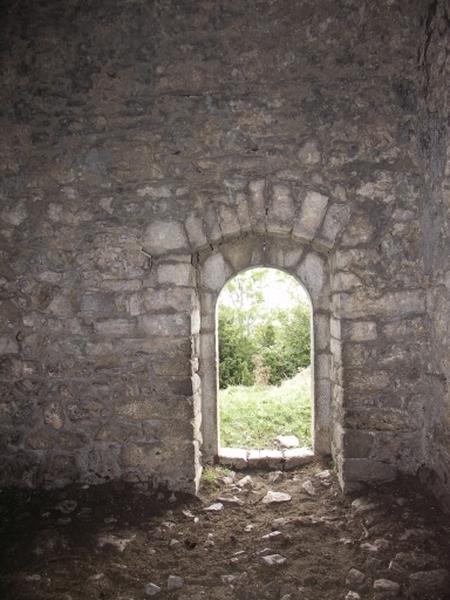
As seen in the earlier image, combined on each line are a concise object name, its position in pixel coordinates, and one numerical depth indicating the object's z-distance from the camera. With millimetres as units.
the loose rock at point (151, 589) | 2305
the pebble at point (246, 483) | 3541
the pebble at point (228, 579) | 2397
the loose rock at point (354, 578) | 2311
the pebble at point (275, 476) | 3626
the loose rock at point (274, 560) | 2524
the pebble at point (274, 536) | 2785
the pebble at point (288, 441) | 4301
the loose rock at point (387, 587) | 2223
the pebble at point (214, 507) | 3172
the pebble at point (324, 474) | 3578
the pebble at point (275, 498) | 3275
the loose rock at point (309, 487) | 3371
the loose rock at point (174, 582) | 2362
